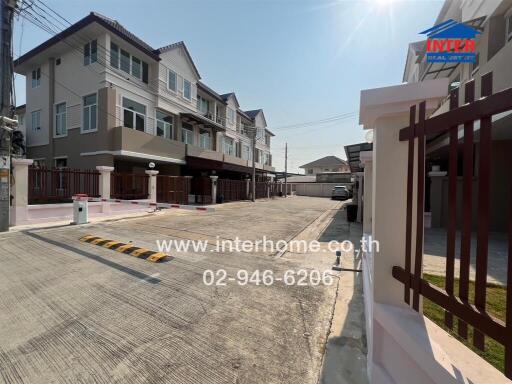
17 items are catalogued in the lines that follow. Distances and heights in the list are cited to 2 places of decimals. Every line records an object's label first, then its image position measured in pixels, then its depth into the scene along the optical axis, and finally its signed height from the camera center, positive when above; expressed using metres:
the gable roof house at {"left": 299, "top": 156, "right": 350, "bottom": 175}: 56.72 +5.77
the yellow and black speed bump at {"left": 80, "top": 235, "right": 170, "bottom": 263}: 5.44 -1.59
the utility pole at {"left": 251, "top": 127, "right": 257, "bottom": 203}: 24.44 +0.39
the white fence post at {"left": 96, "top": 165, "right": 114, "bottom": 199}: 11.83 +0.11
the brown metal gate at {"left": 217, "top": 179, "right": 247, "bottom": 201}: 22.21 -0.22
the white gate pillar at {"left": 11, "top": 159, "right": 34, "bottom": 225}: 8.64 -0.31
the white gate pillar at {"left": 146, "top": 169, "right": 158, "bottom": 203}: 14.37 +0.07
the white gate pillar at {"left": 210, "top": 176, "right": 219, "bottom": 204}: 20.42 -0.21
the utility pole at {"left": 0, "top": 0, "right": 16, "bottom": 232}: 7.86 +2.52
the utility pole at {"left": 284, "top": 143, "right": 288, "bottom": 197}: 35.53 +3.96
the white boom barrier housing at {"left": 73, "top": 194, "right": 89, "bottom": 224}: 9.41 -0.95
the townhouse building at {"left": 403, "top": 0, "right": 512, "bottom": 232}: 6.81 +3.14
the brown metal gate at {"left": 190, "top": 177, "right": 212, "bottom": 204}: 20.42 -0.31
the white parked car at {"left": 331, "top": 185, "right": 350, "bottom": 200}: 31.09 -0.51
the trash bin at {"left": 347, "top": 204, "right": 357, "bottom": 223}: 12.11 -1.18
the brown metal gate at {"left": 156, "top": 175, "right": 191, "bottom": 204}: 15.87 -0.23
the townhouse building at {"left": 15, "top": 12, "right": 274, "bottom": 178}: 14.02 +5.57
